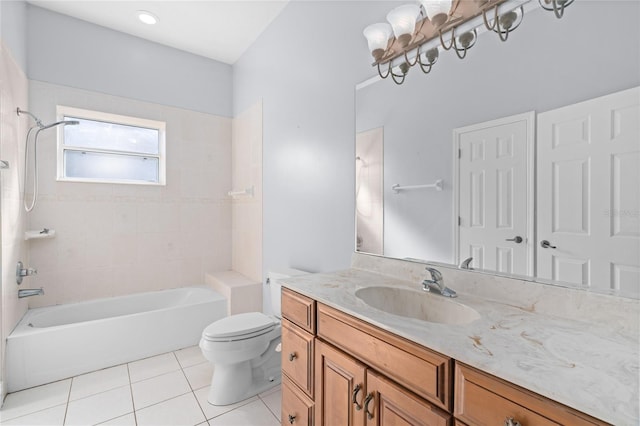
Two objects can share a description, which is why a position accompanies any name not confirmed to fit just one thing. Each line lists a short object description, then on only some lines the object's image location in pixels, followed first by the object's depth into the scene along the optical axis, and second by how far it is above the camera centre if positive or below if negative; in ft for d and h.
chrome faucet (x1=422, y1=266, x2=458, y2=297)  3.87 -0.95
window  8.89 +2.05
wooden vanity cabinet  2.03 -1.57
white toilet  5.99 -3.00
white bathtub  6.67 -3.11
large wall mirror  2.83 +0.85
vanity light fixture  3.58 +2.56
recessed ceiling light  8.34 +5.61
